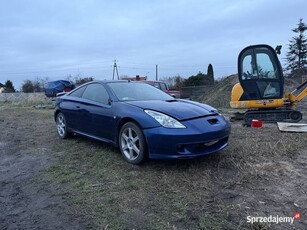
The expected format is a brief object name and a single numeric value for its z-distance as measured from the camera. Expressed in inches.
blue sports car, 163.0
